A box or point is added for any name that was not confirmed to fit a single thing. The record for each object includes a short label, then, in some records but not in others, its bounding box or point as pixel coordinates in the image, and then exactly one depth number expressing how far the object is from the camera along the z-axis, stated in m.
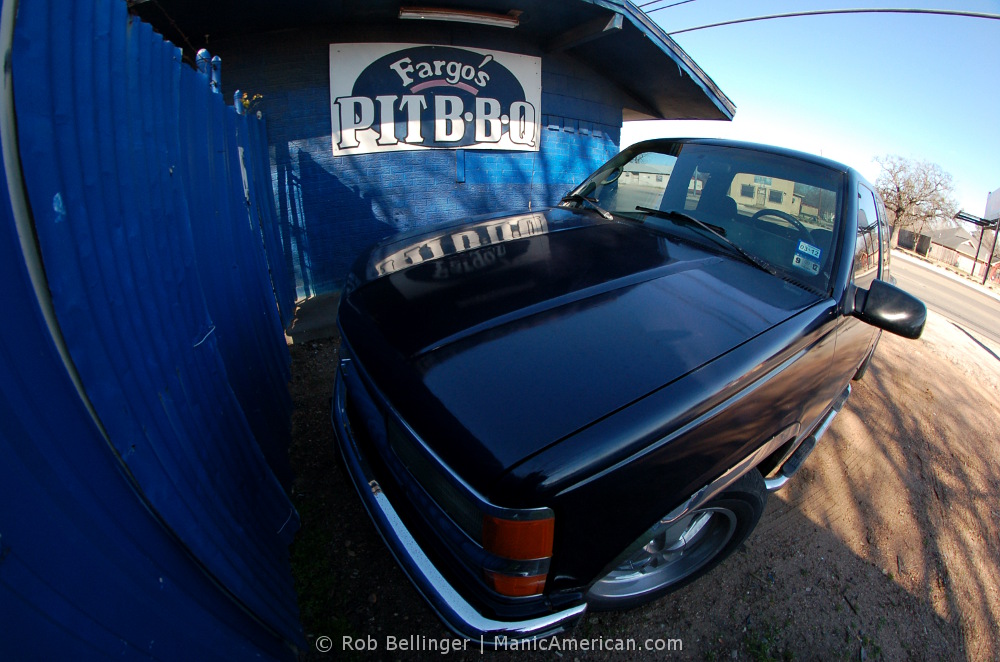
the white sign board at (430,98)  5.36
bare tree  42.12
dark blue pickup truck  1.35
